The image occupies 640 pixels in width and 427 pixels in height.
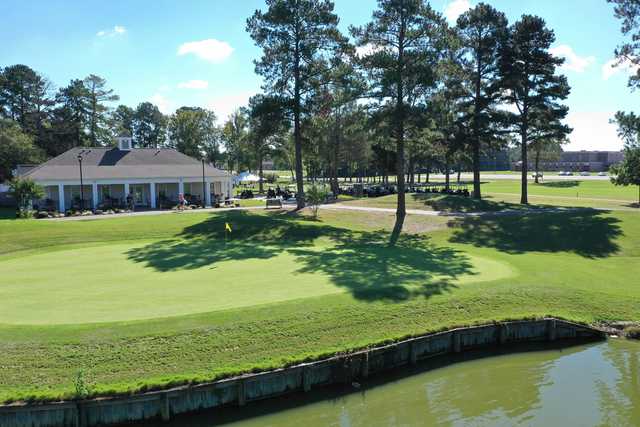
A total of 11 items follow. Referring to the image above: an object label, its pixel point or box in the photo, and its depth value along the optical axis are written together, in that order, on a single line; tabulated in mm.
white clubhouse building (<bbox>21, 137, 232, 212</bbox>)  41719
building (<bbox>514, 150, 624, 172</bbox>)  155125
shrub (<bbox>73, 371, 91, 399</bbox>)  9633
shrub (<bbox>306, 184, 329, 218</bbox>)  33406
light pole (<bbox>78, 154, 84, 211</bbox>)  39031
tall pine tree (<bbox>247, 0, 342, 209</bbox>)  33906
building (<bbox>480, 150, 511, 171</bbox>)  165762
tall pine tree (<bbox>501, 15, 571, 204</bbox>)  38094
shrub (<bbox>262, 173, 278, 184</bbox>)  90775
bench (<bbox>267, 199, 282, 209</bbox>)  41188
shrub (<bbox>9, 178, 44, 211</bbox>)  34438
